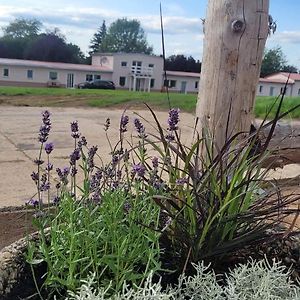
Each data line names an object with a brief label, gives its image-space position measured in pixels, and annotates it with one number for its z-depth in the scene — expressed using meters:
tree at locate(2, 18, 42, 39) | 71.50
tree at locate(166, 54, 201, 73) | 57.31
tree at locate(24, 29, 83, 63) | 61.00
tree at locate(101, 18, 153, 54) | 80.19
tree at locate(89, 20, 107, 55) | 80.44
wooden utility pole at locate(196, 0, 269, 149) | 2.36
